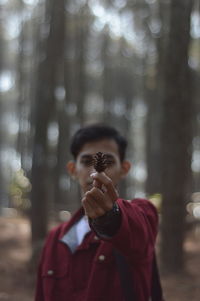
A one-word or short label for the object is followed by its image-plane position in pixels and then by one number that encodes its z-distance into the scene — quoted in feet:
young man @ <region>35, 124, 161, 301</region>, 4.66
